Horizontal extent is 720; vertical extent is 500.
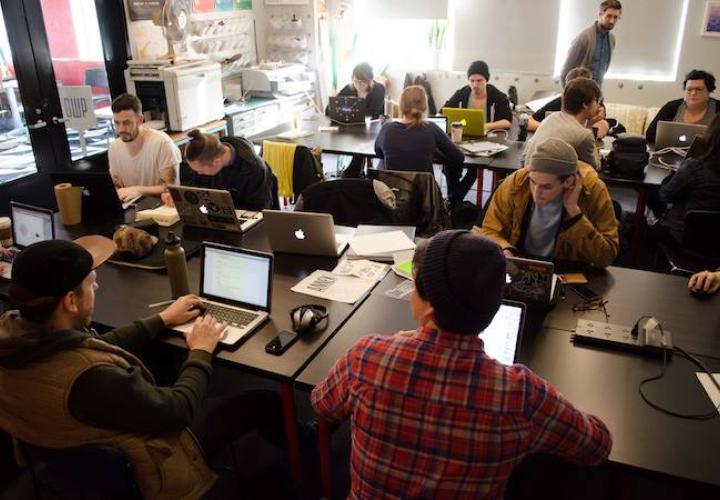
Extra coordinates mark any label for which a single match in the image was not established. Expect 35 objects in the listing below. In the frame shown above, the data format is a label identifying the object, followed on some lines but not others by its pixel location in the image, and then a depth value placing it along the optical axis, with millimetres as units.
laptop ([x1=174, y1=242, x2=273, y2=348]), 2064
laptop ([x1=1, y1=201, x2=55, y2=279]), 2709
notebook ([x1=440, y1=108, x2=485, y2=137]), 4660
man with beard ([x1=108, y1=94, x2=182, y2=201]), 3438
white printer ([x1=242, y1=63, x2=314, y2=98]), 6262
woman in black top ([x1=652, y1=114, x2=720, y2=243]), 2994
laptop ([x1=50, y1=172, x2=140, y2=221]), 3000
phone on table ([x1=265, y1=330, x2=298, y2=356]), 1908
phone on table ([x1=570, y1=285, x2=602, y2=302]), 2133
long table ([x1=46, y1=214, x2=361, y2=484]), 1881
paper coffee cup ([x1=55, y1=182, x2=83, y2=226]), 2953
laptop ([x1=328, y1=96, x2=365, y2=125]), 5105
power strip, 1810
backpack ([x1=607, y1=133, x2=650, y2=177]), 3670
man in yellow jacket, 2279
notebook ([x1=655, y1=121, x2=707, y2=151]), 4121
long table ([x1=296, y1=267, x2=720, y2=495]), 1455
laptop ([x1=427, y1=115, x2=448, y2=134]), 4566
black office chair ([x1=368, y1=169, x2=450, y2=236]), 3451
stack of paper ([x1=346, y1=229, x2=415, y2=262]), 2520
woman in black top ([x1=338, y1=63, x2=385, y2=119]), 5414
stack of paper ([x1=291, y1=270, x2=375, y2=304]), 2246
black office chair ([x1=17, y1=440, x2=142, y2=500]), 1553
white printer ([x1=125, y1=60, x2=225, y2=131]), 4793
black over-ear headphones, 1999
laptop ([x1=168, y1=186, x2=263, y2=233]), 2781
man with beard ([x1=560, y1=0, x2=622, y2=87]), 5273
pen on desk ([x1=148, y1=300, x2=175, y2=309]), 2209
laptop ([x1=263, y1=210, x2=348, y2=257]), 2453
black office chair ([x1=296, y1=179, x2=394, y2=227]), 3082
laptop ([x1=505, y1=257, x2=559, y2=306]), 1997
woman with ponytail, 3895
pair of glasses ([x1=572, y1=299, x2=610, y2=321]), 2076
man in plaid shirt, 1107
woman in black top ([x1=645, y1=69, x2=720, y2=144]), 4316
